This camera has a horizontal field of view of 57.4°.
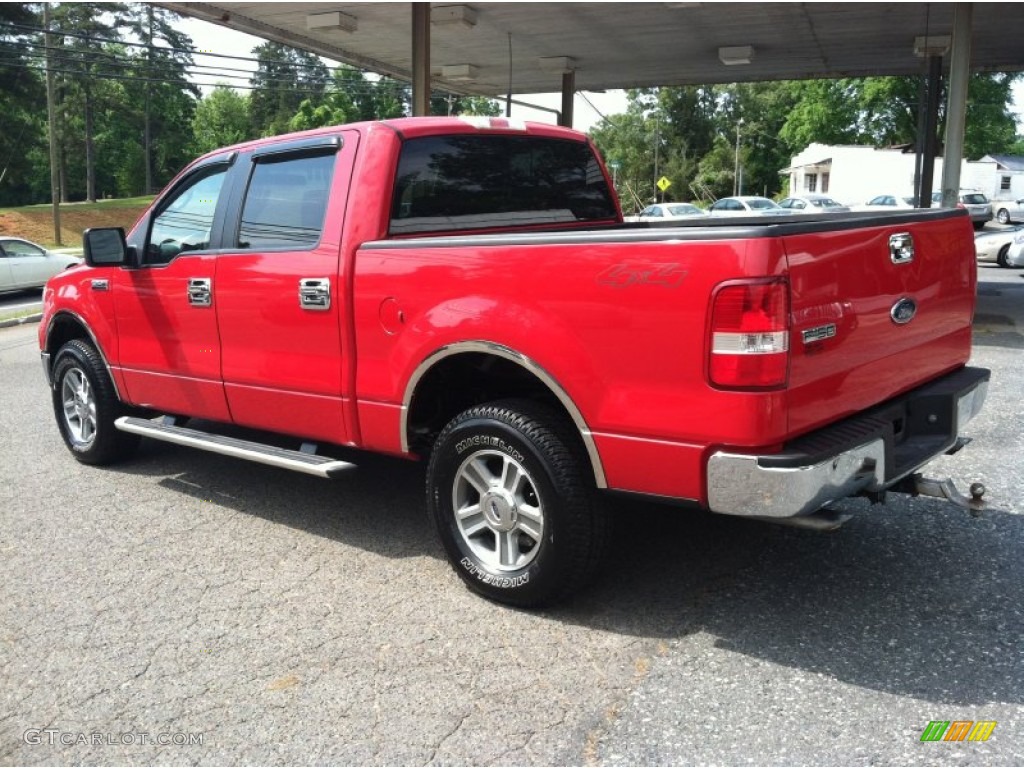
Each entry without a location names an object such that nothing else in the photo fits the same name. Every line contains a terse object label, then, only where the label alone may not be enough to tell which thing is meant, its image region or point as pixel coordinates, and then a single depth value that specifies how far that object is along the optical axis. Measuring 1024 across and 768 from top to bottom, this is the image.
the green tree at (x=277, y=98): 92.56
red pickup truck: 3.16
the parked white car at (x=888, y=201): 36.70
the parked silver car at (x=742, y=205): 34.94
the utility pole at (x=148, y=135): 70.12
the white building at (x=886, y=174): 58.59
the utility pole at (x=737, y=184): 70.00
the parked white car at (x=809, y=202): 36.31
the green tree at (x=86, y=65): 64.95
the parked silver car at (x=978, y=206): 39.28
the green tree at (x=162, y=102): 70.00
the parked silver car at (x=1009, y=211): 43.81
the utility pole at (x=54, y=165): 35.28
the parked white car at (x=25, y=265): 19.80
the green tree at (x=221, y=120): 93.19
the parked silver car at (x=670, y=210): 31.09
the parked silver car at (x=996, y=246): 21.05
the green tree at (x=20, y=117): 48.50
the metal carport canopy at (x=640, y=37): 13.42
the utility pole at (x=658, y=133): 77.12
